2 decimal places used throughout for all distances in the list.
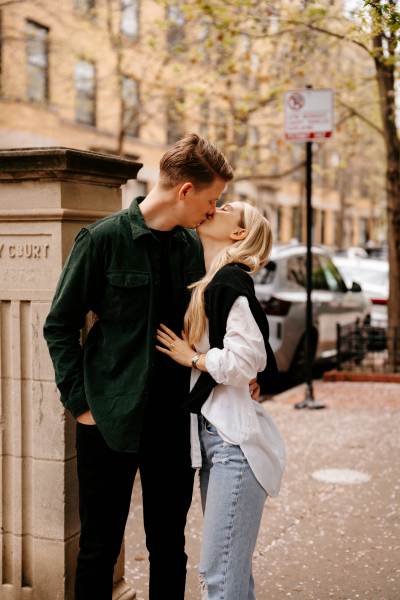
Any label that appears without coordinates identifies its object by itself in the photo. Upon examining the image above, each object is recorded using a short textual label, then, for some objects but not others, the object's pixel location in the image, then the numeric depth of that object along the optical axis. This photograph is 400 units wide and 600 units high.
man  2.45
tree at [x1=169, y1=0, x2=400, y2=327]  8.46
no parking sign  7.15
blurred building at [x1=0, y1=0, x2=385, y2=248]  13.08
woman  2.34
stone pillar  2.79
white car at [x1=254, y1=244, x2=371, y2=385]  8.12
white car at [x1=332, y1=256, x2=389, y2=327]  14.01
